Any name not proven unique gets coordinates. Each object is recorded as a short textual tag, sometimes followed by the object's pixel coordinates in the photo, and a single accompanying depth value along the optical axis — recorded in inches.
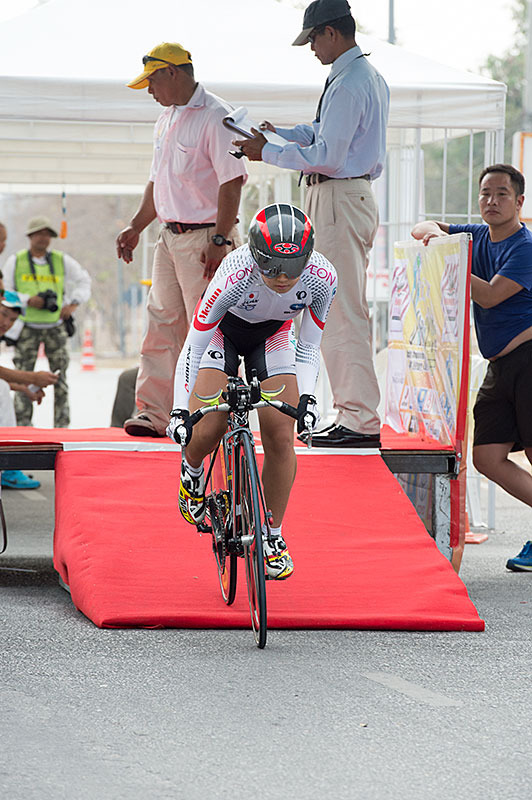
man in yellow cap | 541.6
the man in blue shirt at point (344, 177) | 508.4
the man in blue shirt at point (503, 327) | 532.7
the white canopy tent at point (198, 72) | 621.0
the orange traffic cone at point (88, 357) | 2647.6
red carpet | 415.8
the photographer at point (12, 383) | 642.8
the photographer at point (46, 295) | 914.1
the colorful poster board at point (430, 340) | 518.0
